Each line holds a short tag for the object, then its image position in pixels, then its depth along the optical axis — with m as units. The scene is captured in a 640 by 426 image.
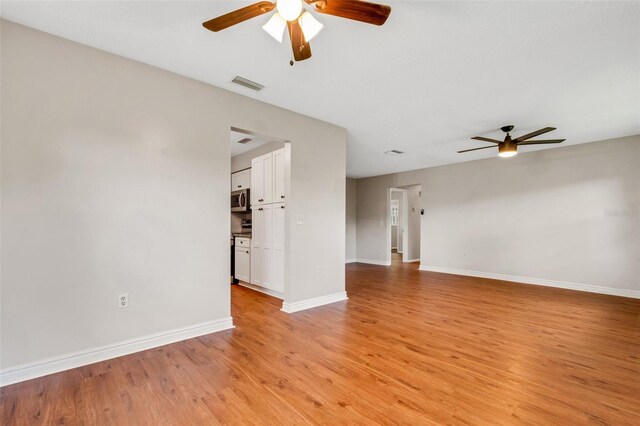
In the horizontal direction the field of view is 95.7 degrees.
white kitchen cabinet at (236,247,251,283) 4.83
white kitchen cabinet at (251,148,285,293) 4.12
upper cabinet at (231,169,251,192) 5.14
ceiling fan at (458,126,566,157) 4.07
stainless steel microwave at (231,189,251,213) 5.12
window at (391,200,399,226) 11.91
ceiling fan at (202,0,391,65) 1.50
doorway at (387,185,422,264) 8.52
